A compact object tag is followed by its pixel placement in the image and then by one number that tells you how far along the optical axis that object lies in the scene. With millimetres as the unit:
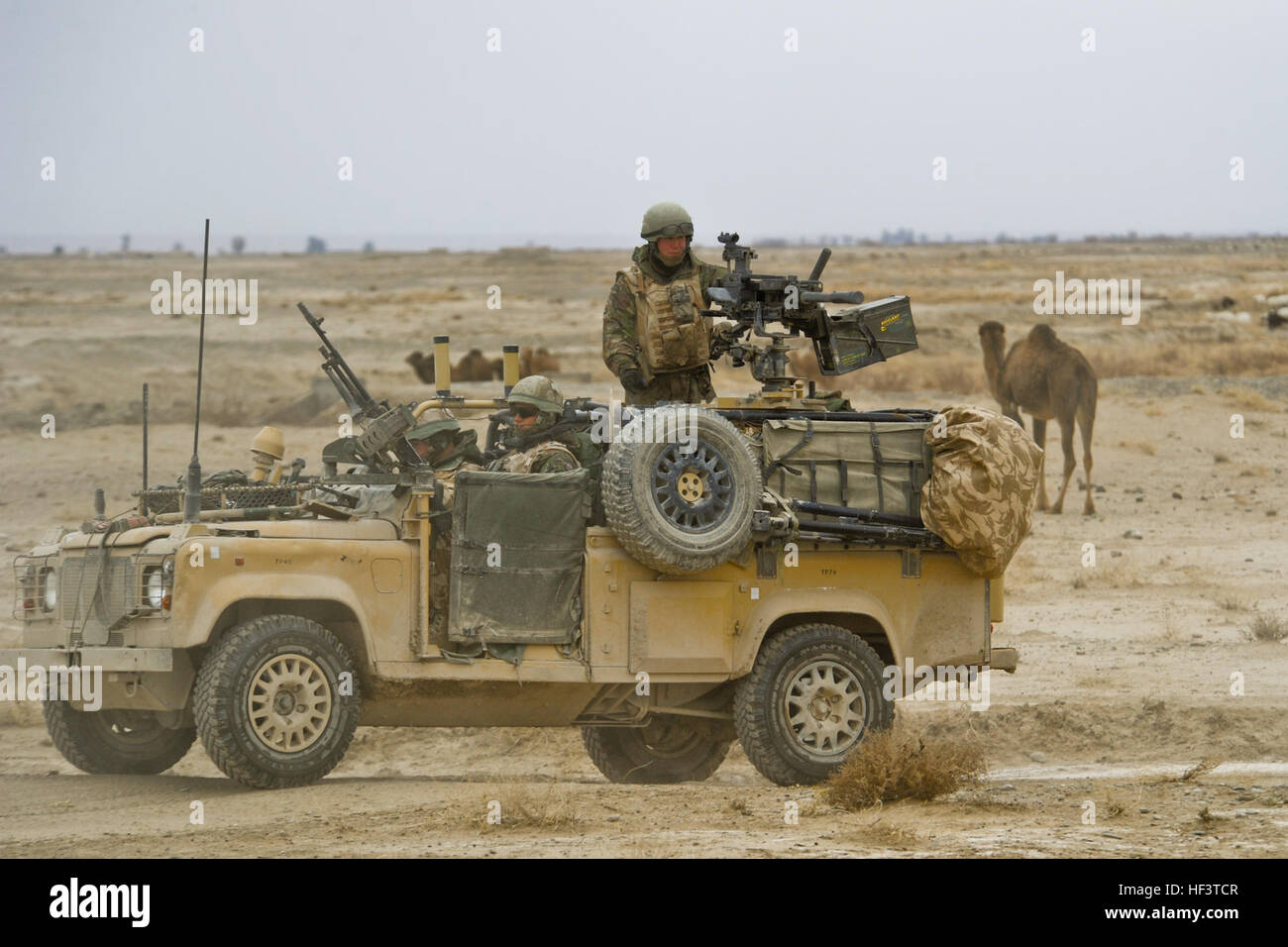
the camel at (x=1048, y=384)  26297
